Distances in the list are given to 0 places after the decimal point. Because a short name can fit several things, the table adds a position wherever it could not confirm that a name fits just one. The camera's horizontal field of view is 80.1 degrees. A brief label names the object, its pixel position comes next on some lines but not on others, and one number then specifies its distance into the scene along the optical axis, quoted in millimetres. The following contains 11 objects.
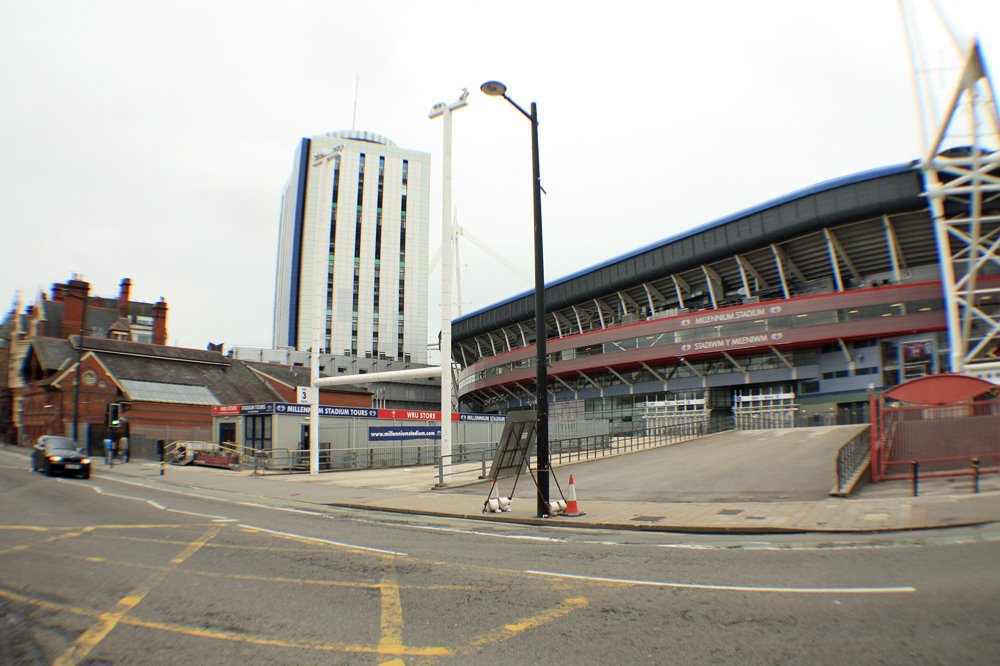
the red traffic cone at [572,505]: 12680
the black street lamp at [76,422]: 38844
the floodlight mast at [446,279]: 21453
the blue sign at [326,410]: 29883
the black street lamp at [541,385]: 12633
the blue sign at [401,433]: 32000
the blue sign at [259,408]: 30453
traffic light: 33269
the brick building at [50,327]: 62500
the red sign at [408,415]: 33297
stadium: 45781
